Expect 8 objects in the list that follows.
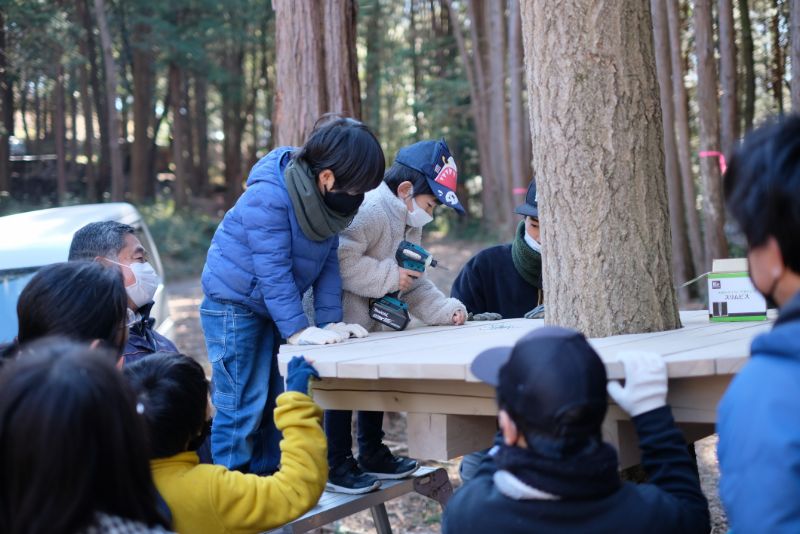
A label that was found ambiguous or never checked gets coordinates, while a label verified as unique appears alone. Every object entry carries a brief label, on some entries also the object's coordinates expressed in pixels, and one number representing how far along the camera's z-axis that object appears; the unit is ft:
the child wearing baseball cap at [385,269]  13.10
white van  18.24
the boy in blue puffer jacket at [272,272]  11.69
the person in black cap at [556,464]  6.47
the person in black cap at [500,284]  15.71
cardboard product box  11.53
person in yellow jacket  8.31
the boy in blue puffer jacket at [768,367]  5.64
